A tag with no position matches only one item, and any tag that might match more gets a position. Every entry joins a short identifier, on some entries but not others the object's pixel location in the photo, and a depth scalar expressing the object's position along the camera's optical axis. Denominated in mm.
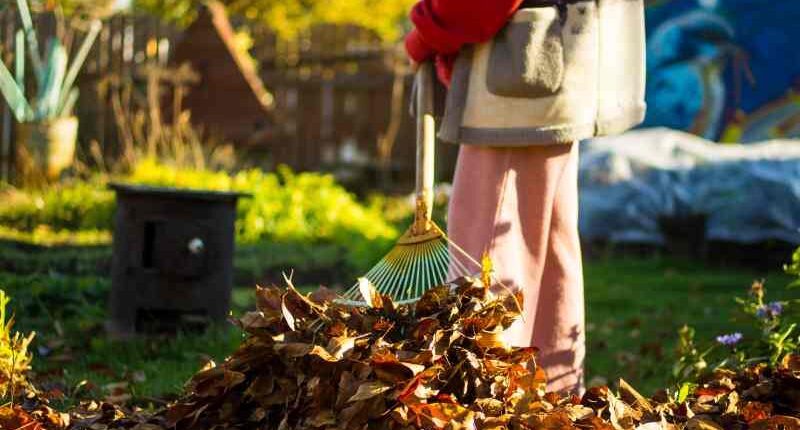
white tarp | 8164
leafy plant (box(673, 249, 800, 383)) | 3551
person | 3209
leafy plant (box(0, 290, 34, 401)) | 3320
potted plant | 10023
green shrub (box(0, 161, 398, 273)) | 8465
